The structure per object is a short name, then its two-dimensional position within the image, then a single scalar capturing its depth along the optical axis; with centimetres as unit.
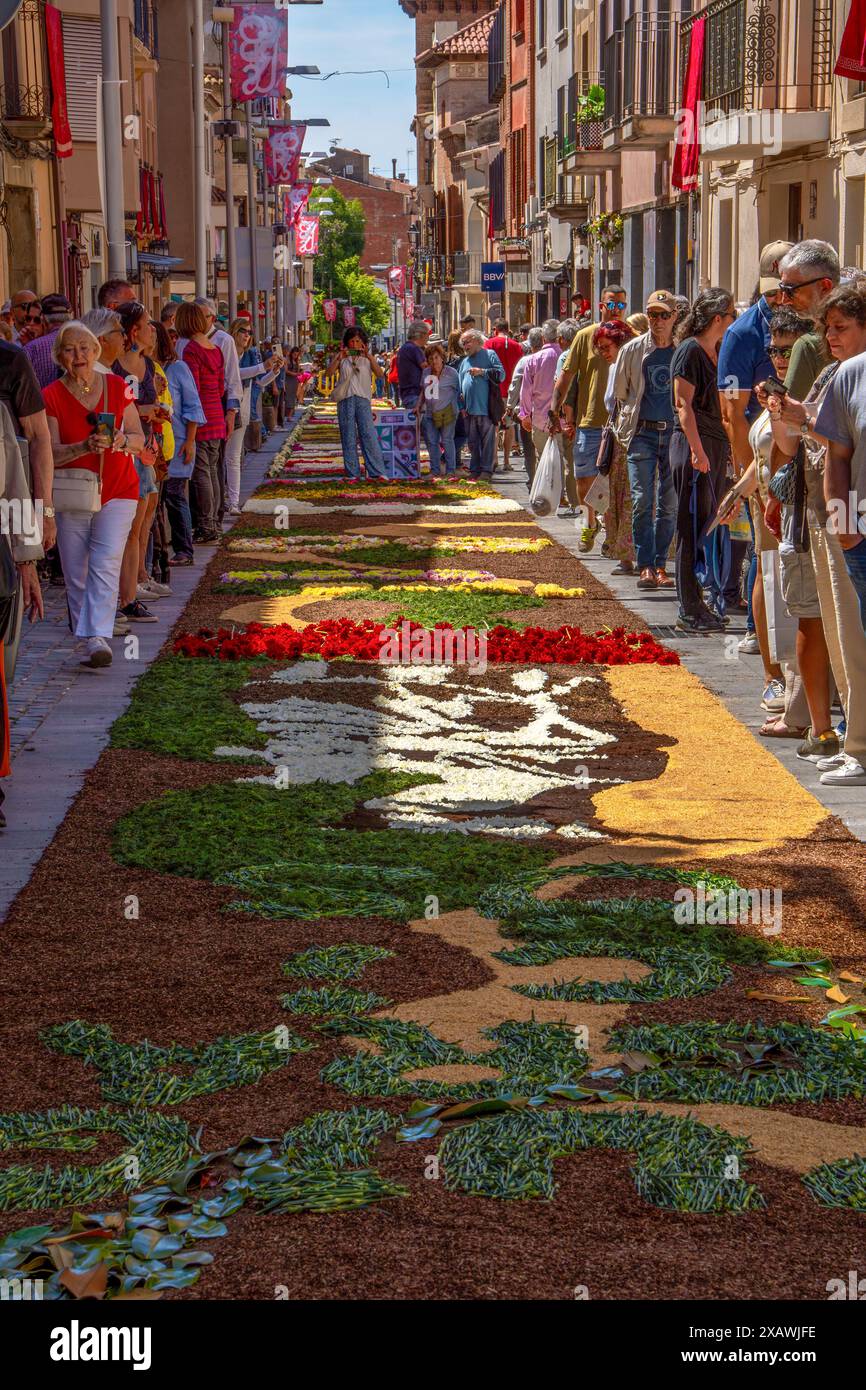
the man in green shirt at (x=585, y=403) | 1864
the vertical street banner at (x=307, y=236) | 8481
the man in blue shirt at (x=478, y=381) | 2716
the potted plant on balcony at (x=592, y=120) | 4200
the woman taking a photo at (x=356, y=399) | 2662
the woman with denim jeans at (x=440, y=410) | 2797
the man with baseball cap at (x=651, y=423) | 1533
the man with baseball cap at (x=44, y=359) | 1362
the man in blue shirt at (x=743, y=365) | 1185
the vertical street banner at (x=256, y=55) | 4112
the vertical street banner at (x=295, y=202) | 8294
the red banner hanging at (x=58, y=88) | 3125
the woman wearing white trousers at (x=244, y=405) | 2308
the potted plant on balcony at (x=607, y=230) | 4131
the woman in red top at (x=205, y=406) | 1869
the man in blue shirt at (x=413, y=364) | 2902
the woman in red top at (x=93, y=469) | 1212
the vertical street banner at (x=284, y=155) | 5759
